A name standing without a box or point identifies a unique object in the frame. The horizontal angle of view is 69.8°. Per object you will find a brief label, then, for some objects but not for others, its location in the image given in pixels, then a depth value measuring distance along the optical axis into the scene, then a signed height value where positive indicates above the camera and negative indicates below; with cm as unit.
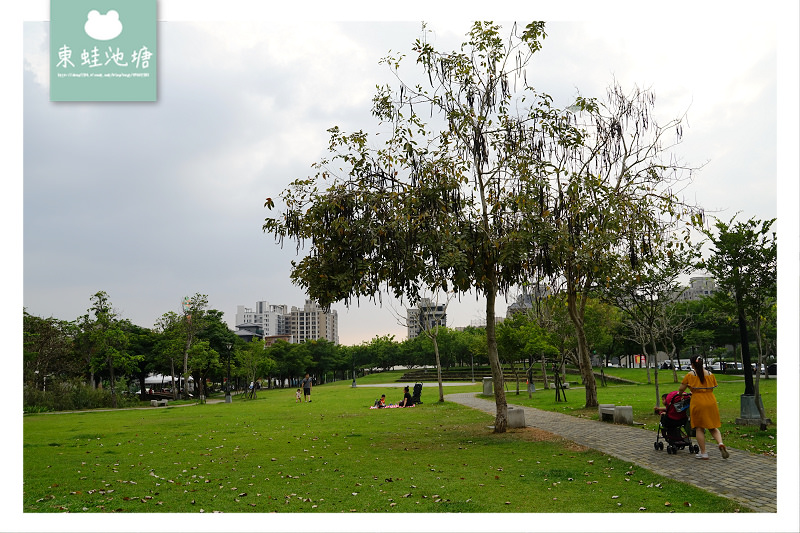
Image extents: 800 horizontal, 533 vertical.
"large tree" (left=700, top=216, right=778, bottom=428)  1221 +48
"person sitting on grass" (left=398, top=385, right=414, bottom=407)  2414 -466
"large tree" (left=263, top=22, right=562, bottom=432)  1123 +157
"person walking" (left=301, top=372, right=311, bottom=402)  2847 -475
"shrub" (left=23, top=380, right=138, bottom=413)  2797 -539
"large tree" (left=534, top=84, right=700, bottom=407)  1205 +179
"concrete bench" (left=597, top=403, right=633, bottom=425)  1504 -332
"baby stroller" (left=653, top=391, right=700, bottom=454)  979 -228
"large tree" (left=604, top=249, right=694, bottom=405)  1735 +17
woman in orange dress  919 -188
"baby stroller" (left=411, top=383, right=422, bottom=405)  2500 -459
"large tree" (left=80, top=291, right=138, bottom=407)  3419 -270
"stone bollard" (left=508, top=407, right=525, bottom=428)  1386 -314
